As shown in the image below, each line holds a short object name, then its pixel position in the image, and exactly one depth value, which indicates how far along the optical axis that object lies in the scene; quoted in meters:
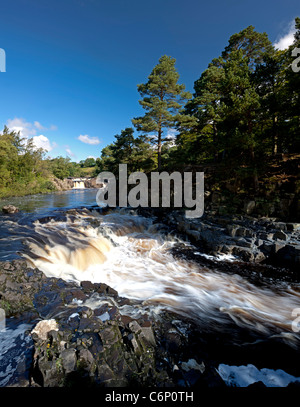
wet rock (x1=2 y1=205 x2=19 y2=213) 12.78
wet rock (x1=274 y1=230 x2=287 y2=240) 7.56
